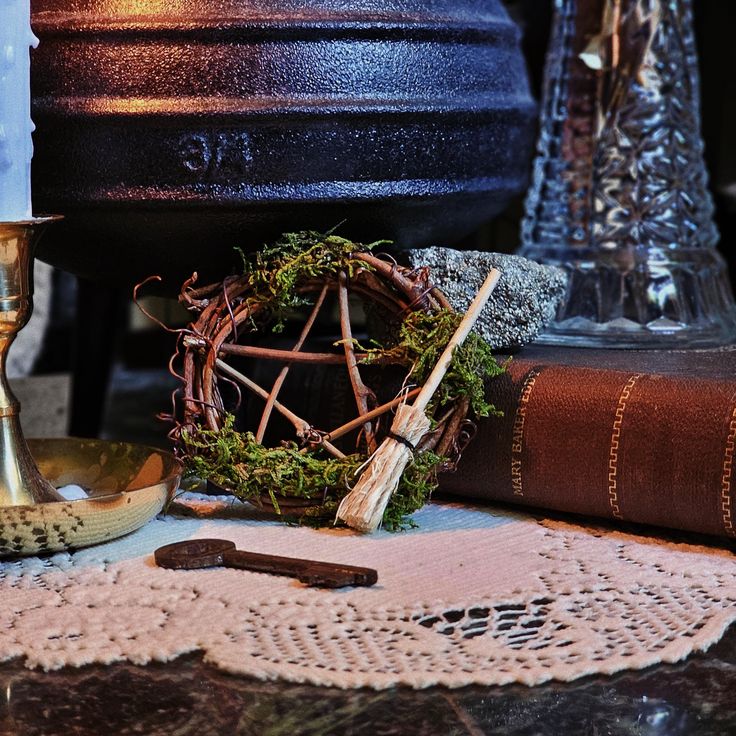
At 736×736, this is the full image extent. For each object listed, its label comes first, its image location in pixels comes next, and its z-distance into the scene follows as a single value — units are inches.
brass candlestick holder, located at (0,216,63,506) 20.9
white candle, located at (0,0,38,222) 20.8
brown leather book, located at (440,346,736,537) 21.5
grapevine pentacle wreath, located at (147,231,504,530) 22.0
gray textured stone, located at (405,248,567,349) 23.7
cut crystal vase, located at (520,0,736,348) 27.2
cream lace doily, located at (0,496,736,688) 18.4
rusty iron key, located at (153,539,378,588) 20.2
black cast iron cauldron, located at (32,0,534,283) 22.7
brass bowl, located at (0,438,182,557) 20.4
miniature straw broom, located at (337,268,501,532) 21.4
